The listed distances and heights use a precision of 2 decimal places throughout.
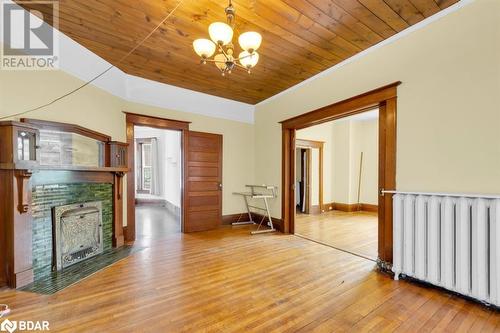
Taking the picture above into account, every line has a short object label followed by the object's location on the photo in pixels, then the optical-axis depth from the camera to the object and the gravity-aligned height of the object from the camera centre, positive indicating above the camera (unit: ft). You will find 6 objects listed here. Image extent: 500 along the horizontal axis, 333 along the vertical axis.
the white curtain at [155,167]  26.99 -0.30
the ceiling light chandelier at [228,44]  6.32 +3.67
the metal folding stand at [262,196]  15.07 -2.31
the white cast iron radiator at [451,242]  6.23 -2.46
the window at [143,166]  27.96 -0.18
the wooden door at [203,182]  15.03 -1.23
